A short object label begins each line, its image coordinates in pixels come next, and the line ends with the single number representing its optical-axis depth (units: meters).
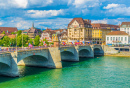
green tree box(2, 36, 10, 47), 118.66
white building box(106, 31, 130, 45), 118.69
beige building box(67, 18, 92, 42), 141.12
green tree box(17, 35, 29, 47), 117.14
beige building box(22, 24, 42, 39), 193.00
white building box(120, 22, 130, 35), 140.55
